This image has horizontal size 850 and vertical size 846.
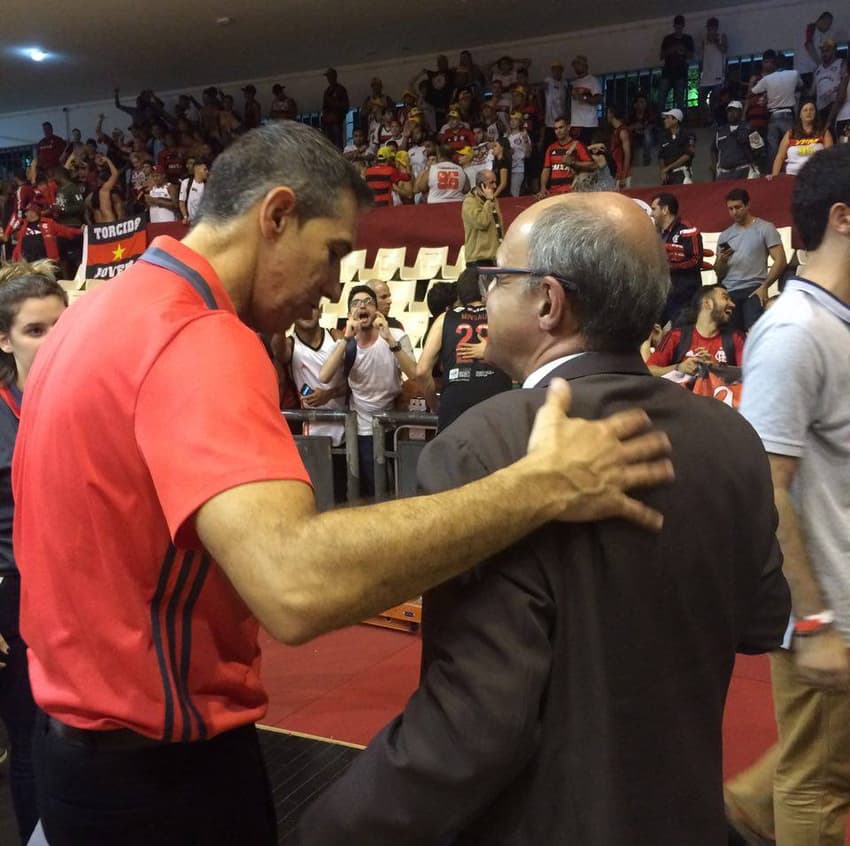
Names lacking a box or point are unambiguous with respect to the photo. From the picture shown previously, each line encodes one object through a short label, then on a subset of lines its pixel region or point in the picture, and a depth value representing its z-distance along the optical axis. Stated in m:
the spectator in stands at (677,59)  12.12
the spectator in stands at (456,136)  11.70
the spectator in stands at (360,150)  12.47
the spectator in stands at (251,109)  16.03
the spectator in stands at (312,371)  5.40
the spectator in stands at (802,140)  8.77
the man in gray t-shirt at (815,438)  1.74
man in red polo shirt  0.97
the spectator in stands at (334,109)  14.86
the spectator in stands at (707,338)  5.17
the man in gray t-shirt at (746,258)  7.42
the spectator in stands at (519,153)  11.22
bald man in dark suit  1.05
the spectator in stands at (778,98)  10.13
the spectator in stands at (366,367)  5.23
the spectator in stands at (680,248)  6.98
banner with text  11.16
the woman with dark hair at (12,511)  2.25
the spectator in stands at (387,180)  11.14
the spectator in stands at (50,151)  15.81
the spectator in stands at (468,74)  13.55
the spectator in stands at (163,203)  12.84
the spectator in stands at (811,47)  11.08
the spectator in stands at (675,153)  10.23
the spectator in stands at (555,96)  12.47
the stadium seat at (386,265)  10.06
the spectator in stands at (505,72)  13.20
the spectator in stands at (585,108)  12.03
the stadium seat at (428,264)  9.74
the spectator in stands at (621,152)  11.12
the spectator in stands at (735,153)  9.77
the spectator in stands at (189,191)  11.80
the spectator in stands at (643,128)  11.80
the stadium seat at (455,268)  9.56
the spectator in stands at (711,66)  12.02
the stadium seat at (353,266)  10.17
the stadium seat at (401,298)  9.41
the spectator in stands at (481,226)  8.73
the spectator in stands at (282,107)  15.46
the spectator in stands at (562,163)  10.20
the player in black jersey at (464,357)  4.38
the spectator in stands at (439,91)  13.56
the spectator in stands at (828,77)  10.15
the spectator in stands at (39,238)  11.71
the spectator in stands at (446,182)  10.45
